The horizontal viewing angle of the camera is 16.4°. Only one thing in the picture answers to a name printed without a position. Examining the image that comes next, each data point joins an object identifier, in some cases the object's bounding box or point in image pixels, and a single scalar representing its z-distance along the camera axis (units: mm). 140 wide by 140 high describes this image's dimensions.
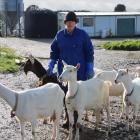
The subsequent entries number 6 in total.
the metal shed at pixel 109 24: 42312
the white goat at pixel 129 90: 9359
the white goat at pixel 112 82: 9875
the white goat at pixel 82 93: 8578
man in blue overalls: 9250
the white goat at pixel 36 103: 7966
